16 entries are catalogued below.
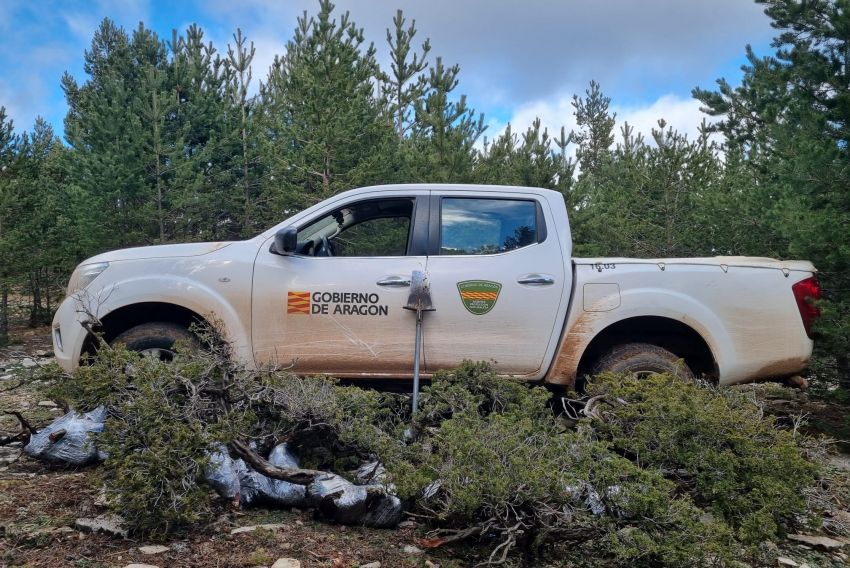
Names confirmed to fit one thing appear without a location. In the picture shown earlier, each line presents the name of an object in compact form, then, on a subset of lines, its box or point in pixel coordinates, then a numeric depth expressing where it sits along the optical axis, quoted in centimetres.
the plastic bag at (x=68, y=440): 357
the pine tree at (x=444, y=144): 1197
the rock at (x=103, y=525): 277
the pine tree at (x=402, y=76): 1750
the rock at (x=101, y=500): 300
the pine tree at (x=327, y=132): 1266
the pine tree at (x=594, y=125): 2686
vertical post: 402
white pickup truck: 438
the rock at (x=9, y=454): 377
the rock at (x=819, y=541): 316
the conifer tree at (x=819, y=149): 471
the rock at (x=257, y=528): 289
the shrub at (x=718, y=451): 296
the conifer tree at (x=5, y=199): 1068
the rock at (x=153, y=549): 264
